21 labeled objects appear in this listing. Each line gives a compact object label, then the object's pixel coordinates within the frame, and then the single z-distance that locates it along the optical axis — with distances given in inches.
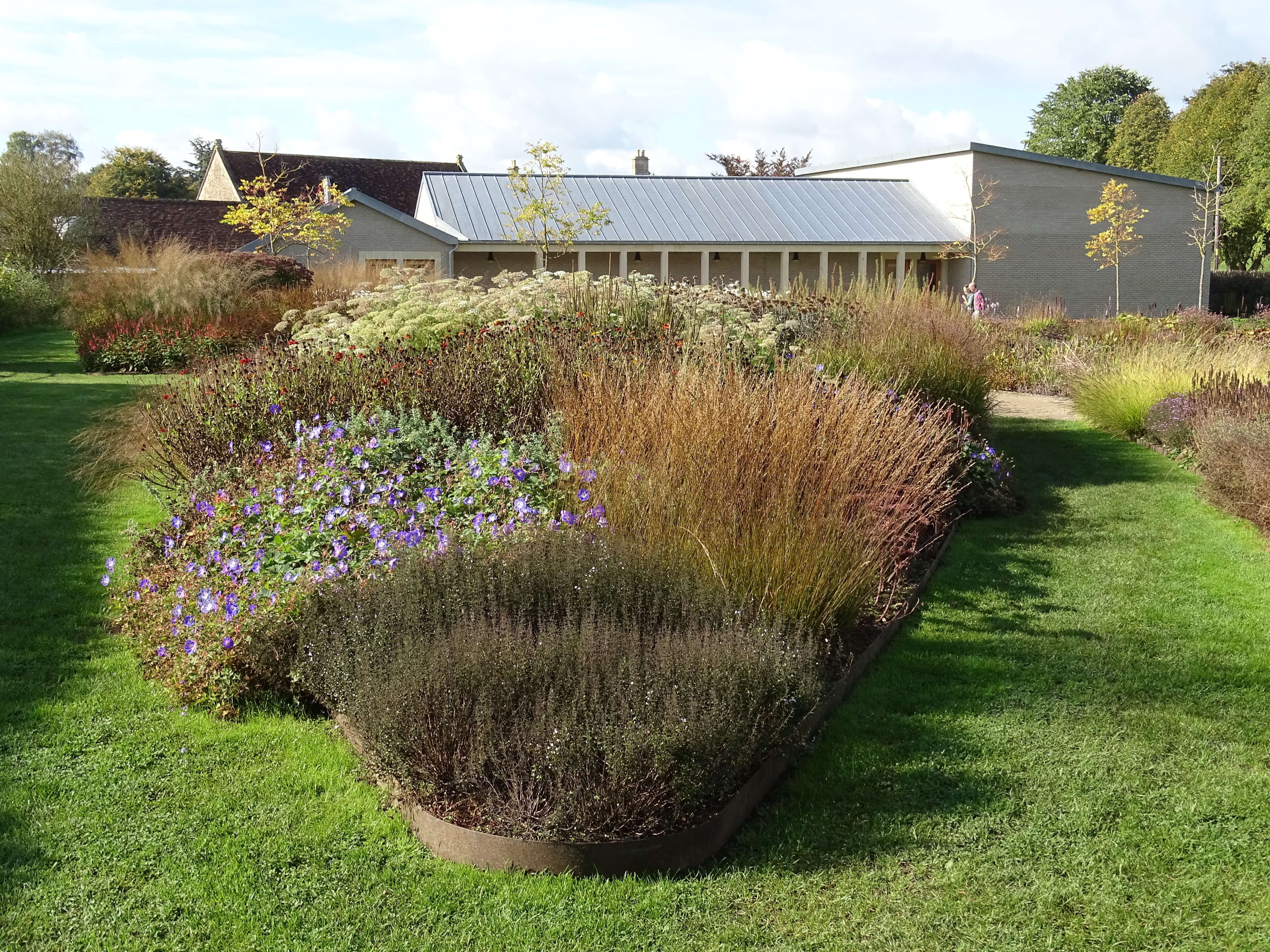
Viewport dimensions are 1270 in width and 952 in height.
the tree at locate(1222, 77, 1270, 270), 1674.5
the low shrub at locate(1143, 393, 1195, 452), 416.2
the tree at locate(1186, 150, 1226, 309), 1327.5
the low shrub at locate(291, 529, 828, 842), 129.9
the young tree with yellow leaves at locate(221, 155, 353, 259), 1062.4
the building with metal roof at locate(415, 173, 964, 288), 1238.9
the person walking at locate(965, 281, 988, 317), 810.2
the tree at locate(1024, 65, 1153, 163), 2522.1
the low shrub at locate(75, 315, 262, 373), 665.6
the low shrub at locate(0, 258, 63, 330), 1032.8
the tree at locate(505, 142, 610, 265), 716.7
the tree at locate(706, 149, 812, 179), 1829.5
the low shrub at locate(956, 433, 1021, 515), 319.6
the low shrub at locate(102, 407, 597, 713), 178.1
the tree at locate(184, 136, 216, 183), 2564.0
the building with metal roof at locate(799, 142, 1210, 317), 1350.9
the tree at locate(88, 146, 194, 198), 2345.0
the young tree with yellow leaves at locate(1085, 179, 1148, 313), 1176.2
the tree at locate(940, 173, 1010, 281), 1336.1
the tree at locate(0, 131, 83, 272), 1358.3
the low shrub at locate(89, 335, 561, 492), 278.5
